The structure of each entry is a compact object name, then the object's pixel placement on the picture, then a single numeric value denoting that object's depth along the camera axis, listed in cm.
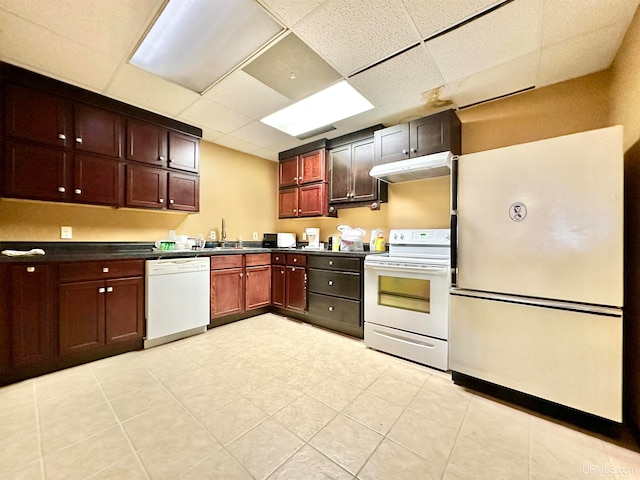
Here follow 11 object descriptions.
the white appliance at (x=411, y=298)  222
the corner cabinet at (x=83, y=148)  219
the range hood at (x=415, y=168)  242
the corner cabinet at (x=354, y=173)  320
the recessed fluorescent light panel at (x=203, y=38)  166
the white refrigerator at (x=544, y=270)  149
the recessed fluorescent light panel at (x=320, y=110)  262
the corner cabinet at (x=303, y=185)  364
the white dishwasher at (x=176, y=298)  265
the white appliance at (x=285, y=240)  405
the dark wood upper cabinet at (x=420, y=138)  255
